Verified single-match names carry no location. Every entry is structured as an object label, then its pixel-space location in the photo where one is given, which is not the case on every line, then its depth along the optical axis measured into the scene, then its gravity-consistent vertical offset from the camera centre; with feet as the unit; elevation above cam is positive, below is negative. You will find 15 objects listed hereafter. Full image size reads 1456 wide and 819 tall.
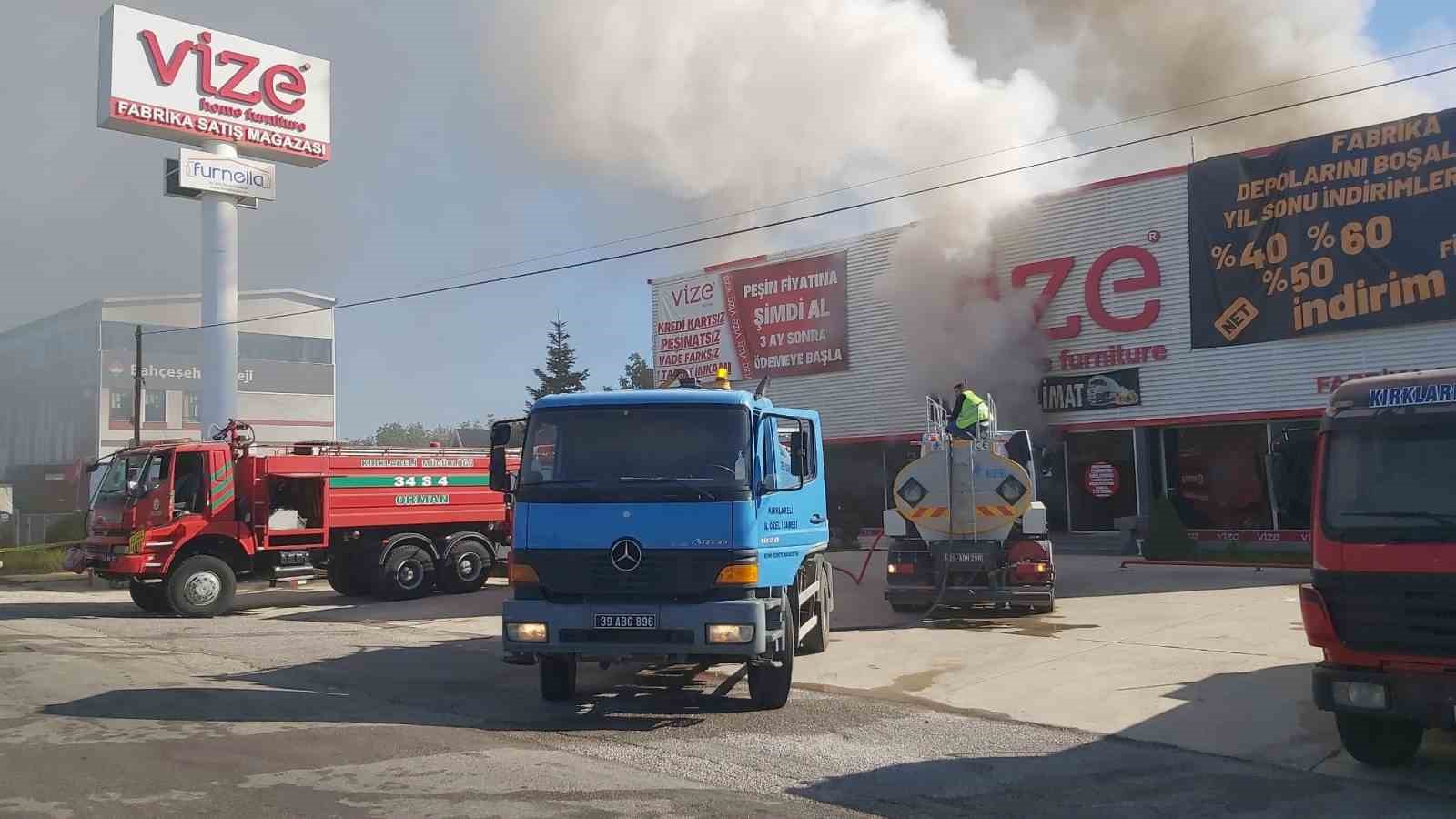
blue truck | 24.97 -1.04
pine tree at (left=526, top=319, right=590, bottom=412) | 167.32 +20.14
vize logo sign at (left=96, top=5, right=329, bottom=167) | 96.27 +39.50
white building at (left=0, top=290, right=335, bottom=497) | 168.86 +21.78
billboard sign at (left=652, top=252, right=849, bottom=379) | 85.25 +13.98
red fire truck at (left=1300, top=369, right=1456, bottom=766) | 18.70 -1.73
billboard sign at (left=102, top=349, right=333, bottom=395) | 170.19 +22.04
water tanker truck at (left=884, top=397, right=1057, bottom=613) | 41.83 -2.04
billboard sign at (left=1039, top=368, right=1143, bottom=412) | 68.18 +5.54
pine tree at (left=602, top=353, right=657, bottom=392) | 190.62 +21.60
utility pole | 96.99 +9.12
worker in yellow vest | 43.50 +2.69
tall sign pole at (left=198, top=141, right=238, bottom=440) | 102.68 +19.18
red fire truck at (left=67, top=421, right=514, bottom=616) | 50.60 -0.89
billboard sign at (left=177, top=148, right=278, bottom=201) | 101.35 +31.65
